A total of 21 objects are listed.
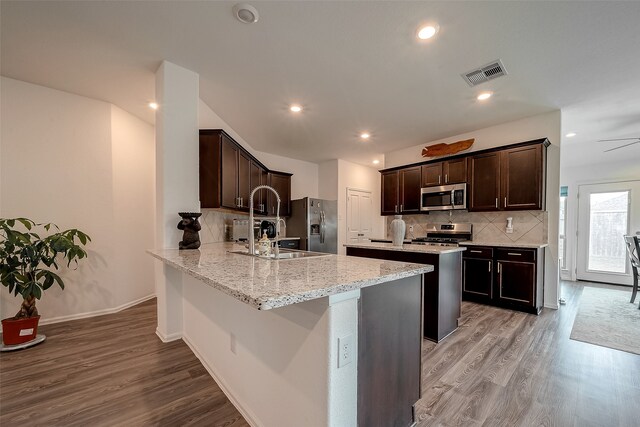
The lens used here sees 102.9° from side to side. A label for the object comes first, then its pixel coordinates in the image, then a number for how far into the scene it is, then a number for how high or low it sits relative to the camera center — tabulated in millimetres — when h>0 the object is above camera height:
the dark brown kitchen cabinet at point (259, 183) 4000 +431
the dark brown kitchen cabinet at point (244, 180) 3344 +404
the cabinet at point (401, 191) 4793 +368
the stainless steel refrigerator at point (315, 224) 4988 -296
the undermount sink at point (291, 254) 2050 -379
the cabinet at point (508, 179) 3479 +457
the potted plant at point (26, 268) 2277 -564
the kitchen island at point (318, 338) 989 -618
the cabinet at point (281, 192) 4988 +362
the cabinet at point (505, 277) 3256 -903
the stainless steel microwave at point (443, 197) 4145 +217
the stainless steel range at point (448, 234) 4266 -416
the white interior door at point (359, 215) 6043 -130
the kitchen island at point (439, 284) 2486 -753
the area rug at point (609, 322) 2455 -1276
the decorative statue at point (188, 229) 2385 -191
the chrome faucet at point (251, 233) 1967 -187
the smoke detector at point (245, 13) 1753 +1391
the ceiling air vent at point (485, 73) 2432 +1374
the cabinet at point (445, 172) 4196 +653
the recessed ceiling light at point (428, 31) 1932 +1389
